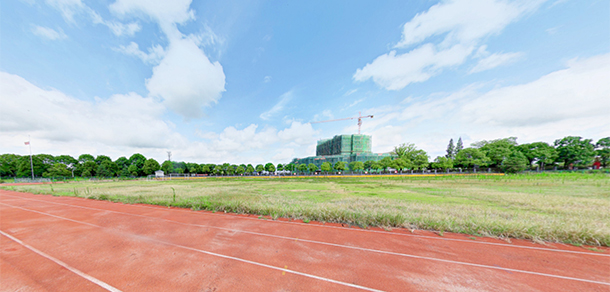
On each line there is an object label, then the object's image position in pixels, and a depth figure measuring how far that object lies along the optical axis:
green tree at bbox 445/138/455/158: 89.70
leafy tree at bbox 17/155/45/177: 52.62
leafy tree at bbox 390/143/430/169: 54.75
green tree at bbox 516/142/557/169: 55.26
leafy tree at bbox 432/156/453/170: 52.74
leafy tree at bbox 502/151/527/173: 45.94
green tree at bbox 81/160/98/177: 54.95
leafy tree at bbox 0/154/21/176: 55.53
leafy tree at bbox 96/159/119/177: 56.81
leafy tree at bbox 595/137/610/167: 54.47
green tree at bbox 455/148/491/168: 52.62
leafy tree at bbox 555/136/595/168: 54.81
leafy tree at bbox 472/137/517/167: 54.25
